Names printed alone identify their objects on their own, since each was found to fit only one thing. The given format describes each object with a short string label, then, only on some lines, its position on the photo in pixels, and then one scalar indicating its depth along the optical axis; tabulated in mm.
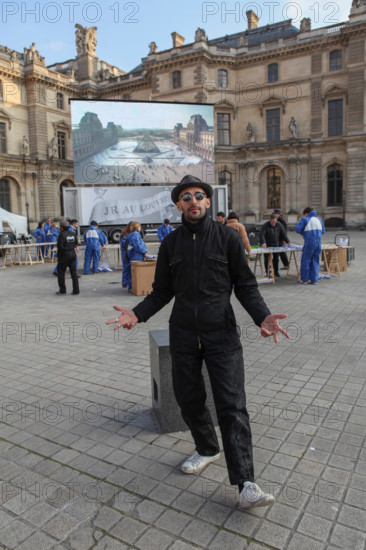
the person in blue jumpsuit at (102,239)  15367
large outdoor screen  30188
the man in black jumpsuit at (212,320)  2760
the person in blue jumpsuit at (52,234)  18891
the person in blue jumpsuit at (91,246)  14234
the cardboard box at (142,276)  10234
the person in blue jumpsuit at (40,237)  19078
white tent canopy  25375
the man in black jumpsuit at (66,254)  10617
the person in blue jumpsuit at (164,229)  16878
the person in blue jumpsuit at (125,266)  10984
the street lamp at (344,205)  36188
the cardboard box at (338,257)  12563
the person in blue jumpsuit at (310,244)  10953
